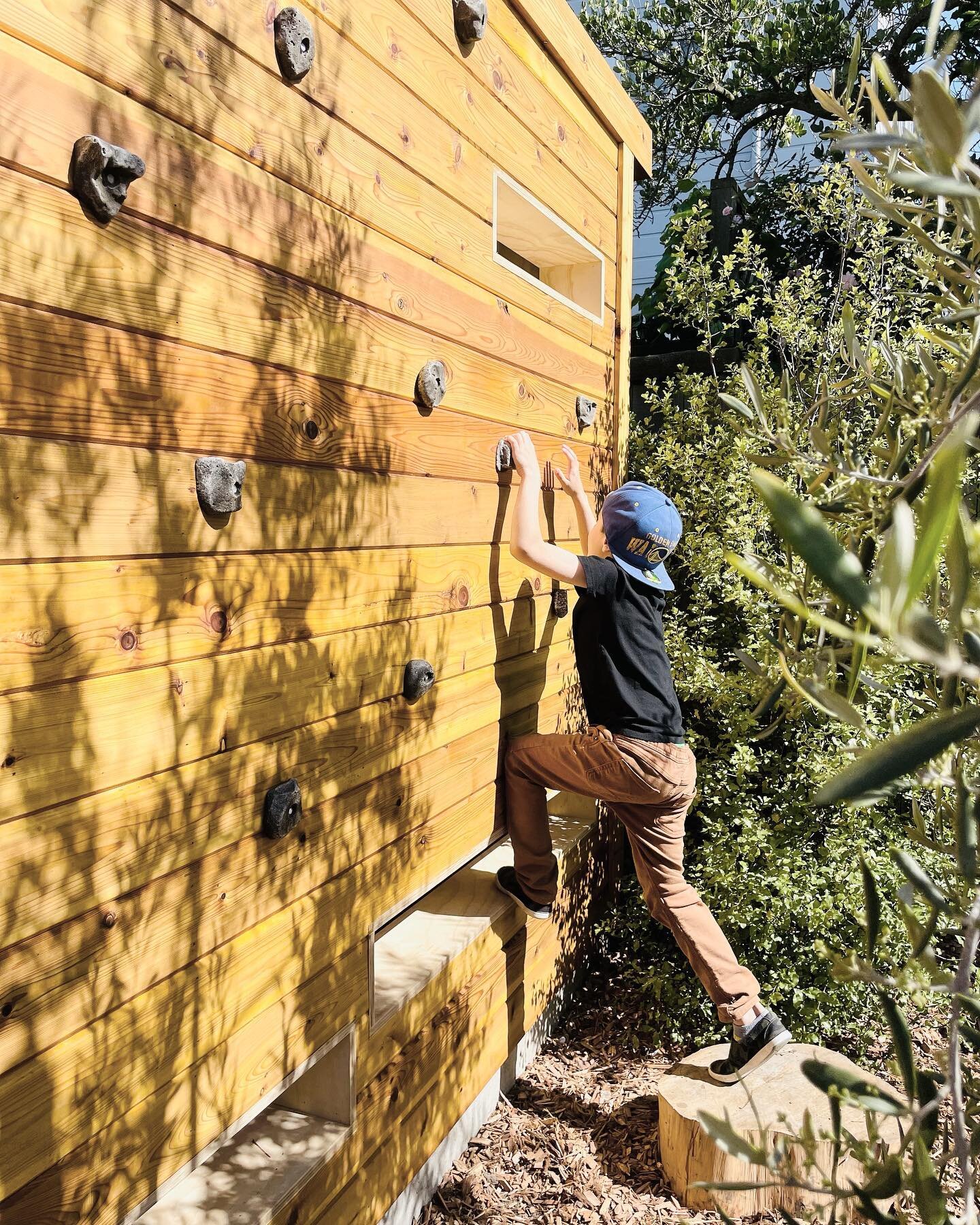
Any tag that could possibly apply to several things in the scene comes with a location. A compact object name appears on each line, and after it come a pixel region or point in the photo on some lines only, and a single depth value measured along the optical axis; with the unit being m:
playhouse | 1.54
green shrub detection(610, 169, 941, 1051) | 3.87
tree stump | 3.01
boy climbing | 3.34
